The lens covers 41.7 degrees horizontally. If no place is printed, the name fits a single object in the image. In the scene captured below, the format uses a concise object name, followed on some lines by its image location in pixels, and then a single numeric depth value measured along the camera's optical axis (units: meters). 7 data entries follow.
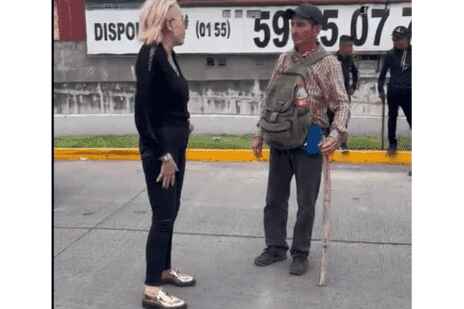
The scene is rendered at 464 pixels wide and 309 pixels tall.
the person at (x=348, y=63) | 8.18
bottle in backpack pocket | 4.25
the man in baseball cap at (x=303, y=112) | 4.22
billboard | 9.41
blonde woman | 3.57
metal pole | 8.57
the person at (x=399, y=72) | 7.72
